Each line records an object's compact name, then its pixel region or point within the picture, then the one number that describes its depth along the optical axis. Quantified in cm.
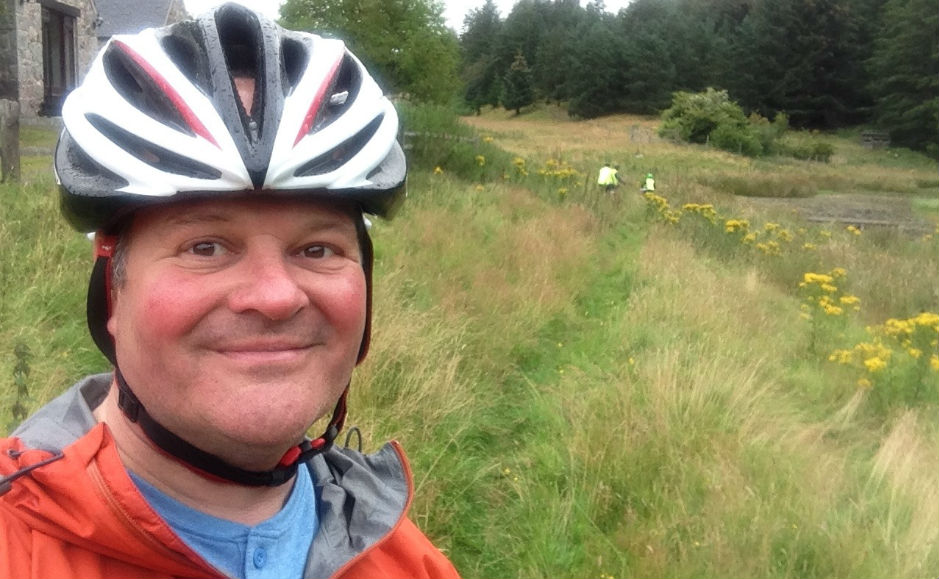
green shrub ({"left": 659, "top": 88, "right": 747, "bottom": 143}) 5356
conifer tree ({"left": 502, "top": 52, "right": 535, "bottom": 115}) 8444
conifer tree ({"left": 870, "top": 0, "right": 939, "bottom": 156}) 5650
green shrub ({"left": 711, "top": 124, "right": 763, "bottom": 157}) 5044
